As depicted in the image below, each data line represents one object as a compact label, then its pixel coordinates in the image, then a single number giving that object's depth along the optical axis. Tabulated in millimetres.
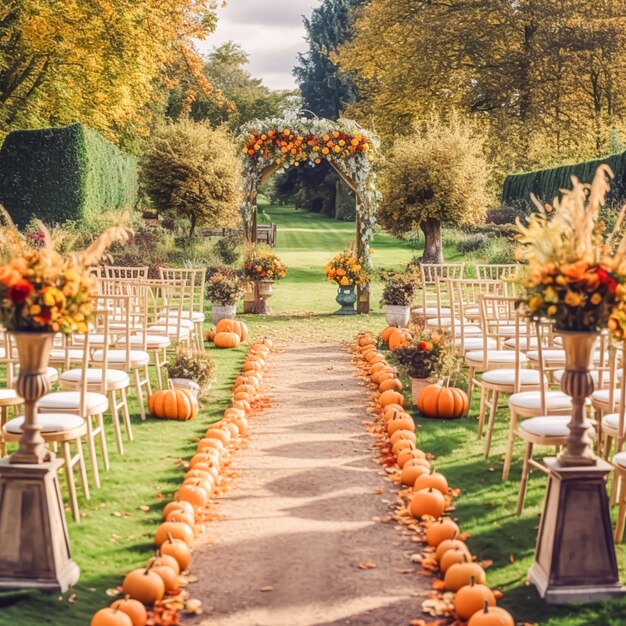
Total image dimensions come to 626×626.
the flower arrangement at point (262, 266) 14350
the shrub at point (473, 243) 24047
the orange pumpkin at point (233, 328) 11750
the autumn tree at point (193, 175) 20484
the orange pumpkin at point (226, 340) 11461
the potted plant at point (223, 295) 12773
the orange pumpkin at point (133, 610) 3727
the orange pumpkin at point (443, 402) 7621
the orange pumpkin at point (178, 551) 4363
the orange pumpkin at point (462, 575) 4062
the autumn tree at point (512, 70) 25844
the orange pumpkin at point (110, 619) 3584
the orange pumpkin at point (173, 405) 7629
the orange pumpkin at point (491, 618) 3563
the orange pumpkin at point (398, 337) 10172
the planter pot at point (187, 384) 8250
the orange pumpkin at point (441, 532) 4637
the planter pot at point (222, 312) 12891
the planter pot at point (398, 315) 12477
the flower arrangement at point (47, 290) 4047
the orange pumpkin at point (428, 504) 5074
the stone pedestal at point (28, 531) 4094
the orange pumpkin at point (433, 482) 5363
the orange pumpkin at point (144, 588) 3986
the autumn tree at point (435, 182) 19328
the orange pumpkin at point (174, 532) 4629
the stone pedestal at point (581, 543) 4051
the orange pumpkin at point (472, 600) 3781
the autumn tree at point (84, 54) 18875
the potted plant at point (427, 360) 8164
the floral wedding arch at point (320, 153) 14273
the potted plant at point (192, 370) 8430
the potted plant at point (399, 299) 12367
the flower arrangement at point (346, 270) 14289
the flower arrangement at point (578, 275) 3936
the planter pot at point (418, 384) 8195
